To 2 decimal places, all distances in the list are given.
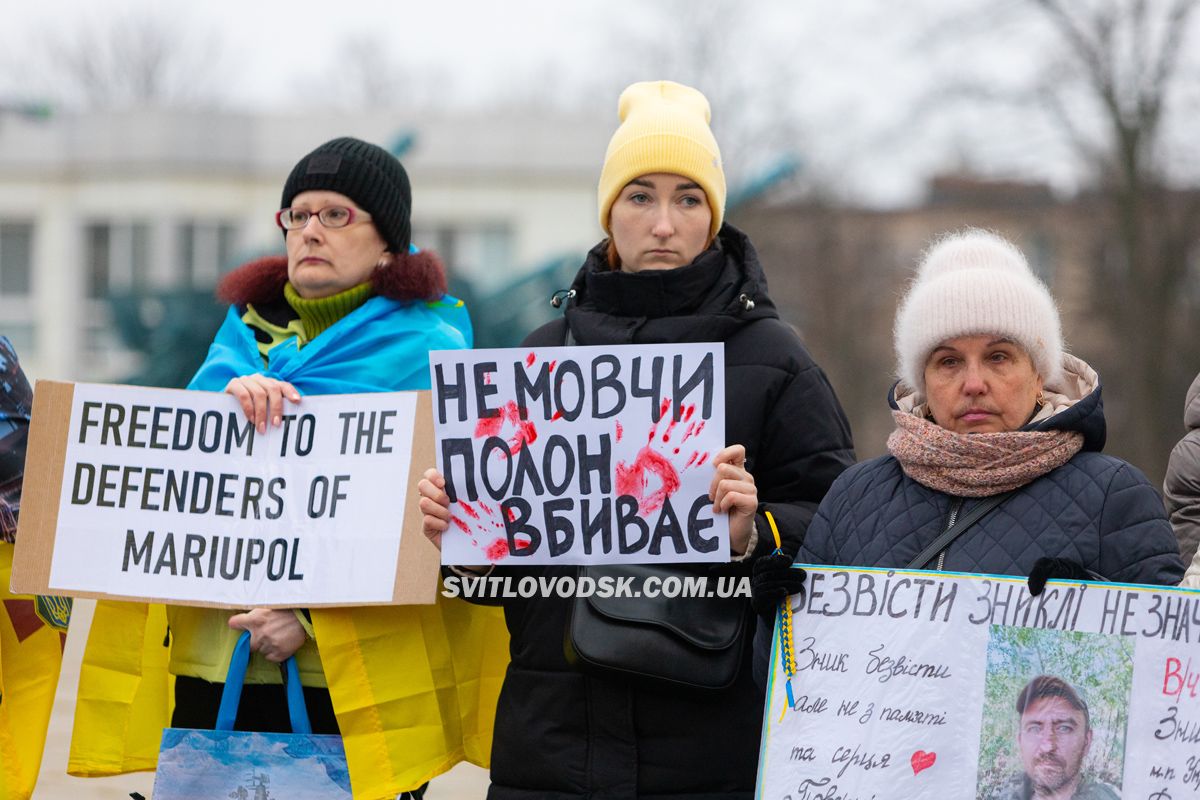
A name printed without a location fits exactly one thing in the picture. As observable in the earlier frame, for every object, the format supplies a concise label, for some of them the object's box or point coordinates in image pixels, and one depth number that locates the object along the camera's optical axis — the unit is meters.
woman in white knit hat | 6.05
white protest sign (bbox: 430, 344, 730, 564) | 7.06
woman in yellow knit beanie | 7.09
